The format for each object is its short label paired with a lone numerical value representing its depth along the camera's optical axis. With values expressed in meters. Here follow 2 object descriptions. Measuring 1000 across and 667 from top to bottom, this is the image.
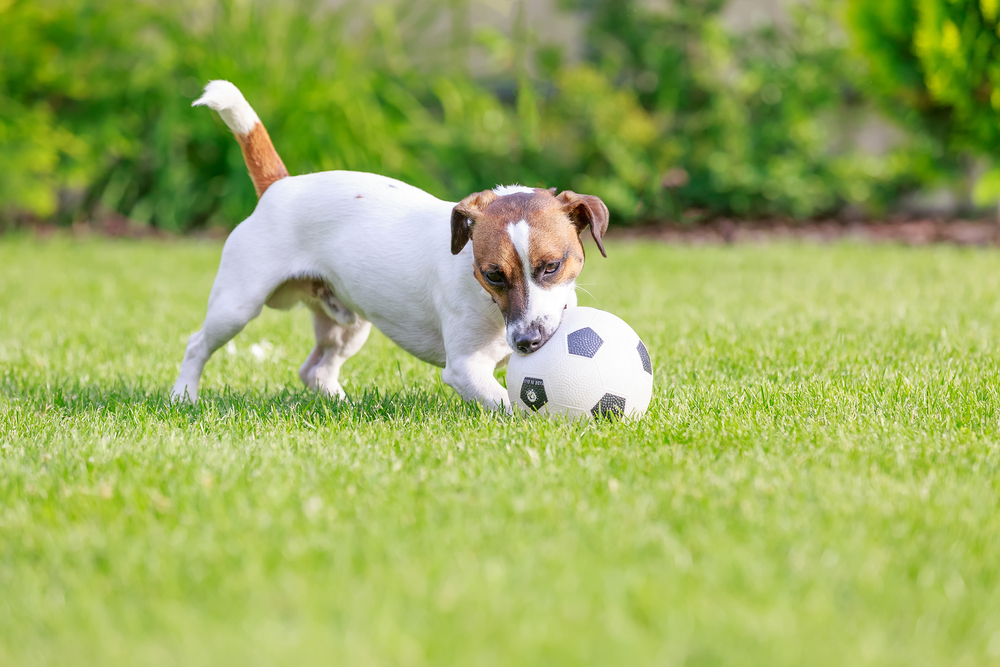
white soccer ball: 7.00
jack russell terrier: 7.05
